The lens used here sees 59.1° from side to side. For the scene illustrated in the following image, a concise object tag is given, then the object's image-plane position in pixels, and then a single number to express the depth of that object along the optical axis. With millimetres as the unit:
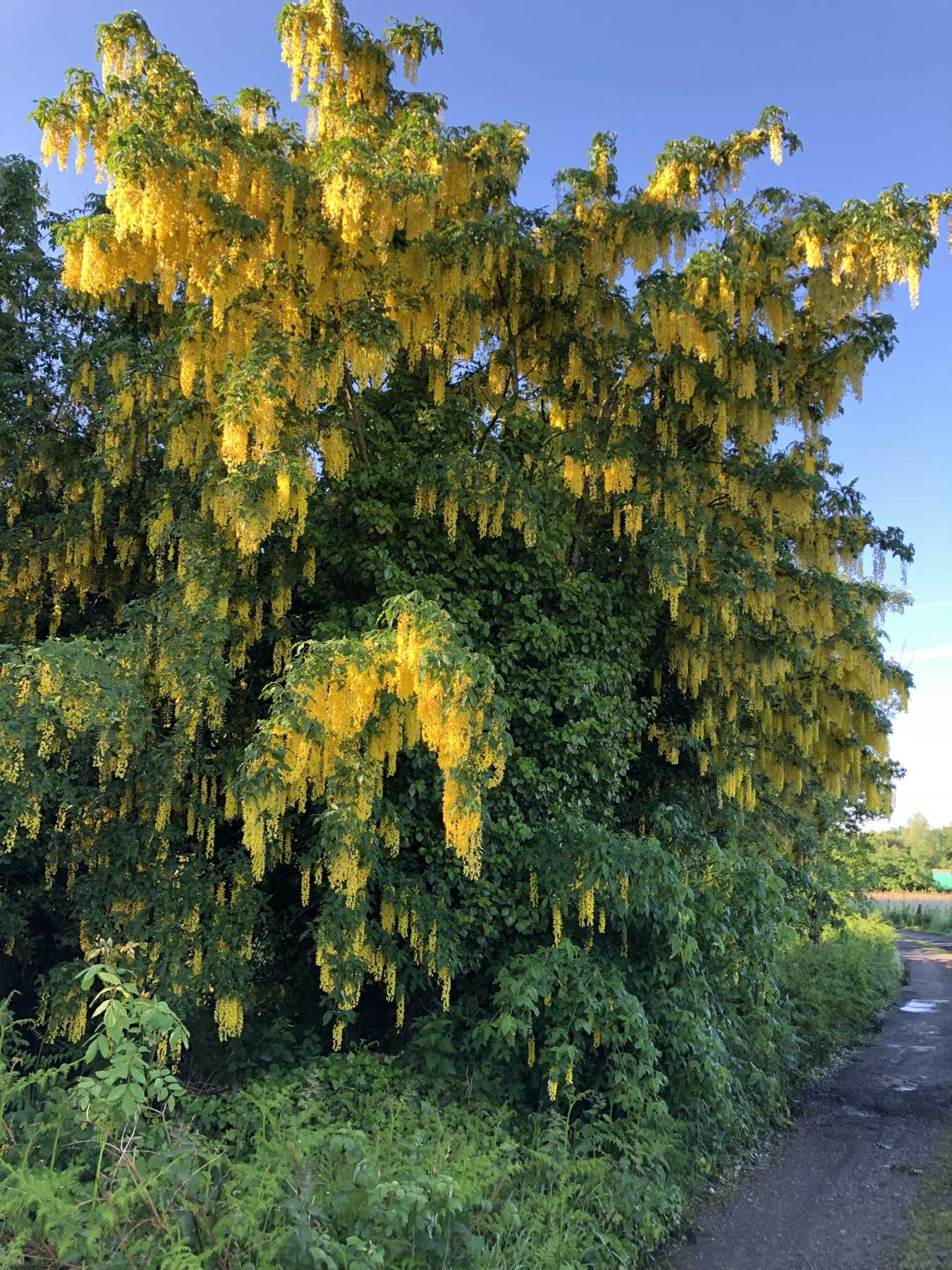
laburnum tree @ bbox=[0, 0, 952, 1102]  5066
